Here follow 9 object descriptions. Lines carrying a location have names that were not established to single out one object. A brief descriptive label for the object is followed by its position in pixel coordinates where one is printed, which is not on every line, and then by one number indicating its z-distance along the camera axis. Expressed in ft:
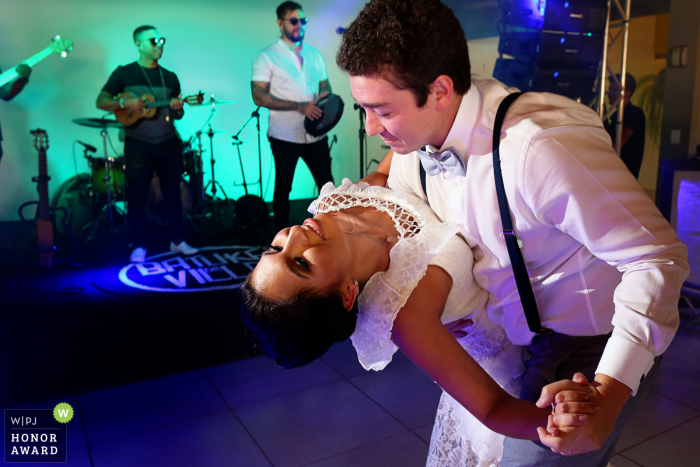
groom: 3.24
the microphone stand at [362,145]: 17.56
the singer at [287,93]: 15.65
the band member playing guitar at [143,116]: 14.96
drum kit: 16.05
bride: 3.65
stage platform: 9.73
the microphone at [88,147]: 16.29
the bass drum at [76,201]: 15.93
